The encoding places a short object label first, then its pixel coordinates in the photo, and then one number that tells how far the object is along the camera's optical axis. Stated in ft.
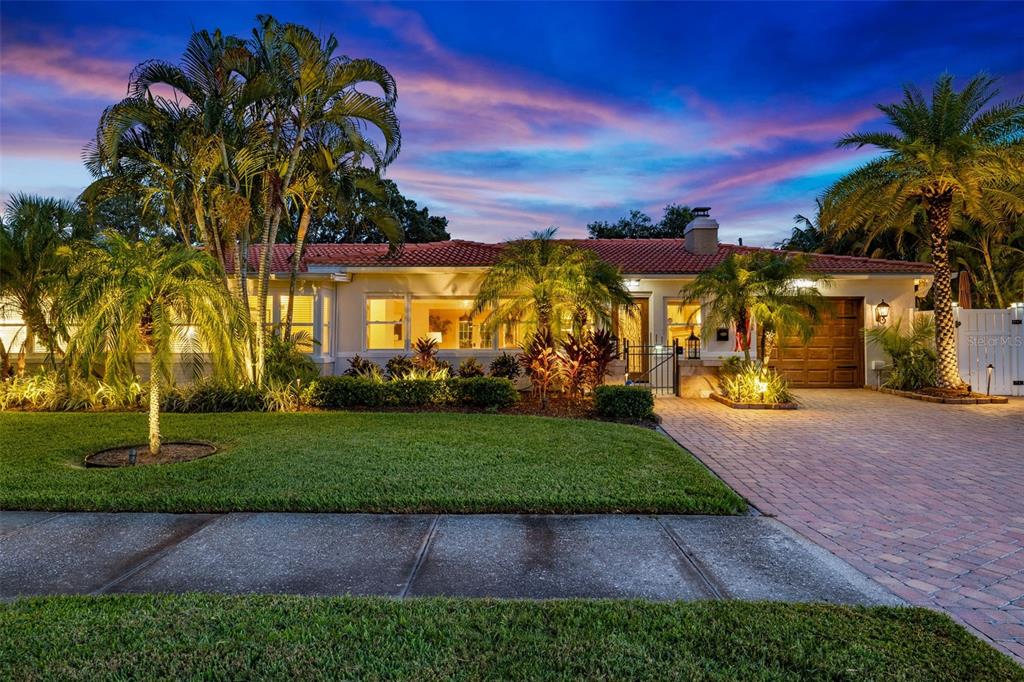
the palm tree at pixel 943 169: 37.19
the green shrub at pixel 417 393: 35.32
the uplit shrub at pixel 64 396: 34.65
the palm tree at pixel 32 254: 36.17
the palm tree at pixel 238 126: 33.47
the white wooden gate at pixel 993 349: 42.34
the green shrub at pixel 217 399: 33.65
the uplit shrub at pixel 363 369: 40.04
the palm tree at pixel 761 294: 37.73
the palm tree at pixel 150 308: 19.65
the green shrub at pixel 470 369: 40.95
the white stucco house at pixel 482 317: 45.98
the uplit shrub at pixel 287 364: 36.17
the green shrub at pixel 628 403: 31.50
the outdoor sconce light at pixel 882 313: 46.96
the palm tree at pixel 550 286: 37.35
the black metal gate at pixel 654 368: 45.19
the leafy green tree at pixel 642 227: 113.39
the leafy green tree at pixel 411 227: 101.78
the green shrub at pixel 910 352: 43.16
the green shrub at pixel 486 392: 34.35
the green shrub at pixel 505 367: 43.34
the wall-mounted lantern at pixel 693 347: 44.78
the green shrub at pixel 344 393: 34.91
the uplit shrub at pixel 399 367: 40.93
